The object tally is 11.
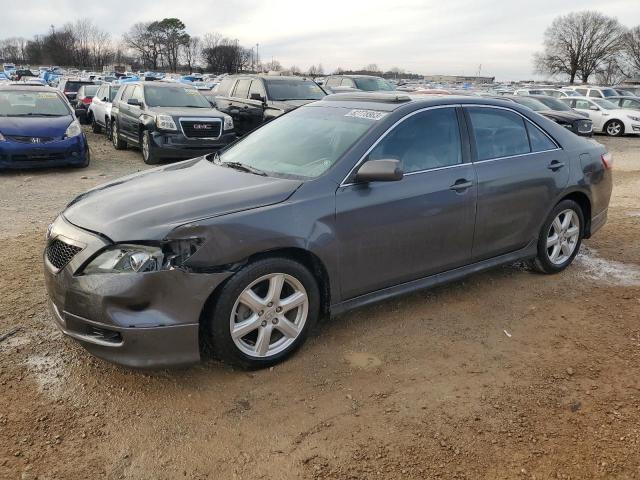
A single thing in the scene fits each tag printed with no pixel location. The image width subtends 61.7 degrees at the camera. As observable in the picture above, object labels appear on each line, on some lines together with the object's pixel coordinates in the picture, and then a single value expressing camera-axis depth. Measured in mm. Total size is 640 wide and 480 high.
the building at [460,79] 90938
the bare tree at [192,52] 101062
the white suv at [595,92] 25538
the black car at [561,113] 16531
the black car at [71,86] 21500
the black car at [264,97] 11911
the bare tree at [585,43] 71000
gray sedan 2918
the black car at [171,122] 10547
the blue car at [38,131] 9484
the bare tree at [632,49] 70875
